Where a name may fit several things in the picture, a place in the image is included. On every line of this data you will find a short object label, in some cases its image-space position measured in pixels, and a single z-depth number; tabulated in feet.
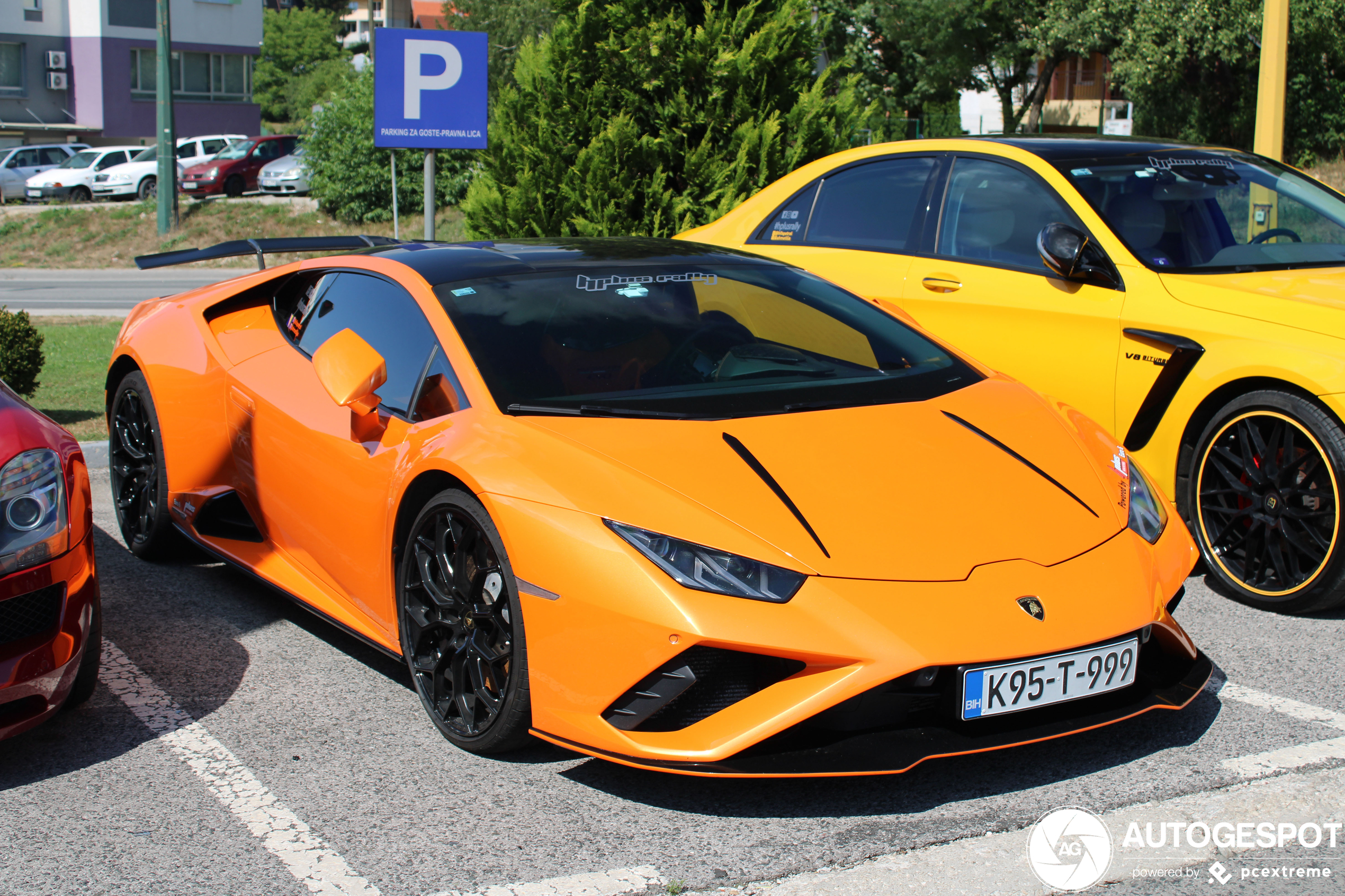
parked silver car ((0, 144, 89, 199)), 109.19
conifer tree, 32.07
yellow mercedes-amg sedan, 14.23
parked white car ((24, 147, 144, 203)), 109.19
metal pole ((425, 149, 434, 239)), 31.81
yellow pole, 26.86
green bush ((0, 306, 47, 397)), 26.91
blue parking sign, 30.12
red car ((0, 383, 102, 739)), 10.33
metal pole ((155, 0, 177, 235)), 81.15
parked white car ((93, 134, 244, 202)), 109.19
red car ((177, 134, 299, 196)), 104.63
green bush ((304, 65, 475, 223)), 86.02
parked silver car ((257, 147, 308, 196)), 104.27
